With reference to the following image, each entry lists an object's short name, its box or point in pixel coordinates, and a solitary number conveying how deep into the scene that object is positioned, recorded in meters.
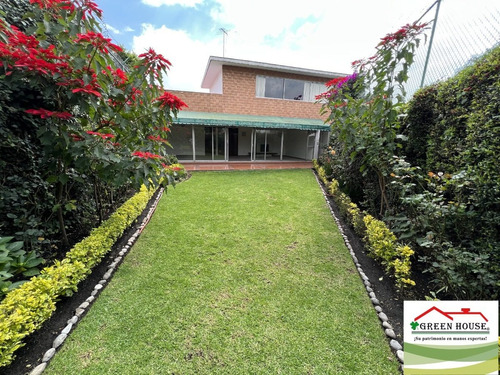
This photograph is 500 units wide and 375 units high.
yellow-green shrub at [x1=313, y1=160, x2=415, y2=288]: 3.30
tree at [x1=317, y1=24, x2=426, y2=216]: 3.90
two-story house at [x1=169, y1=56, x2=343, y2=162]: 14.57
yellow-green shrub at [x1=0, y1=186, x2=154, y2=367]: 2.00
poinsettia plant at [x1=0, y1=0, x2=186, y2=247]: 2.64
